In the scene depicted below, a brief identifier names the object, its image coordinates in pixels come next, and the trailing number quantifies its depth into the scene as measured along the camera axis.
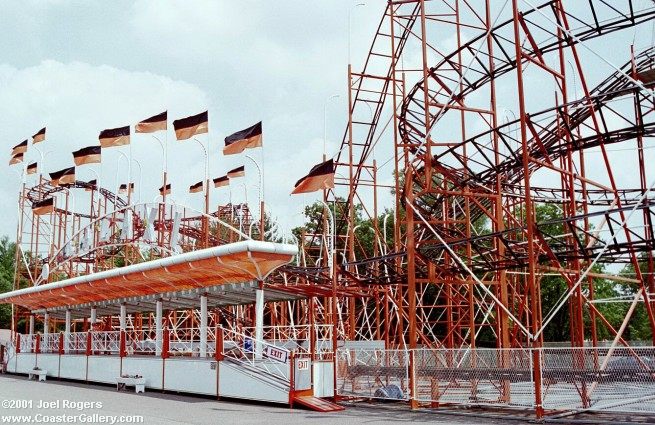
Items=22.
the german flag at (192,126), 30.86
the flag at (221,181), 45.19
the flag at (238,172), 36.81
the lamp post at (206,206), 32.82
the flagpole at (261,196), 28.73
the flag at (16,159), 45.72
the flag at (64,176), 38.88
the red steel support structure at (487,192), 16.55
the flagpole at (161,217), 40.06
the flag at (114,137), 34.22
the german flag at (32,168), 46.91
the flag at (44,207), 39.53
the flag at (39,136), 43.44
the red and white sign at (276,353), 20.28
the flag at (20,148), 45.31
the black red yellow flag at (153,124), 32.50
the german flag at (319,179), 23.64
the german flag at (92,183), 49.31
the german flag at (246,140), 27.98
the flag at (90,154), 36.53
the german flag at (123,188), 58.35
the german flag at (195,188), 49.62
